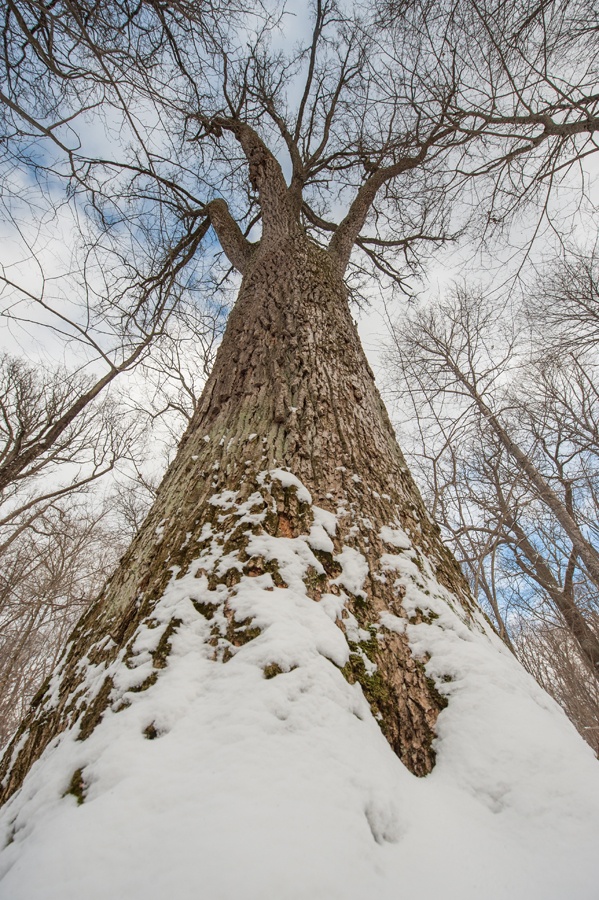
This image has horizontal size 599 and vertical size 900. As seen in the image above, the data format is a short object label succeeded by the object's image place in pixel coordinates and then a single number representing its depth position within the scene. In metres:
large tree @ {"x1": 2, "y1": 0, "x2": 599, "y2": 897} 0.56
